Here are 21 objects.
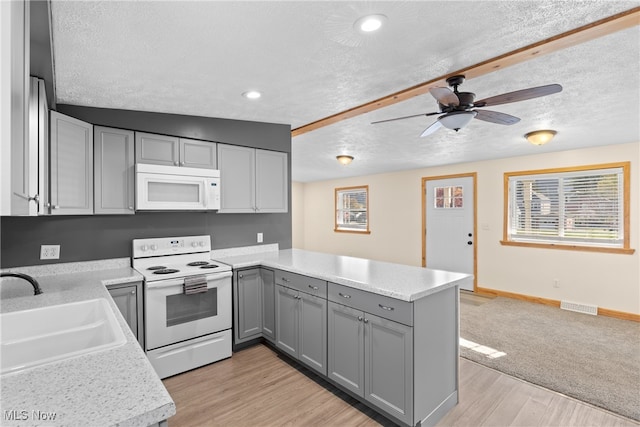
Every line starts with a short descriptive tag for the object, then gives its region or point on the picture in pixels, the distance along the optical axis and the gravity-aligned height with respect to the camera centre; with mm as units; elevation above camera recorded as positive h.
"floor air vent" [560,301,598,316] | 4324 -1351
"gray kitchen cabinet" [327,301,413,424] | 1921 -984
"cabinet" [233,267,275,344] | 3037 -911
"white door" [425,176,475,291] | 5660 -236
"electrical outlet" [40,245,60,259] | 2547 -323
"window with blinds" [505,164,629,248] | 4254 +77
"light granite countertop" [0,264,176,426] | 806 -523
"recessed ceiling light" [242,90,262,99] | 2570 +987
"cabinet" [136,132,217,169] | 2869 +589
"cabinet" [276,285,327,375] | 2486 -982
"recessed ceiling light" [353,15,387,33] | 1547 +964
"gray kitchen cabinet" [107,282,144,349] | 2412 -707
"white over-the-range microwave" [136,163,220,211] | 2717 +222
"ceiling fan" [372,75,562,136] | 1938 +736
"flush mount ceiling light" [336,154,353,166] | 5117 +878
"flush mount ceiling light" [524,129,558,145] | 3562 +873
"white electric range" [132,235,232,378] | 2537 -809
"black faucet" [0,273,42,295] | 1687 -414
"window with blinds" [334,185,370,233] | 7695 +73
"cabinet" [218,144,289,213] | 3312 +363
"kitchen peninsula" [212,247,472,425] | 1927 -836
